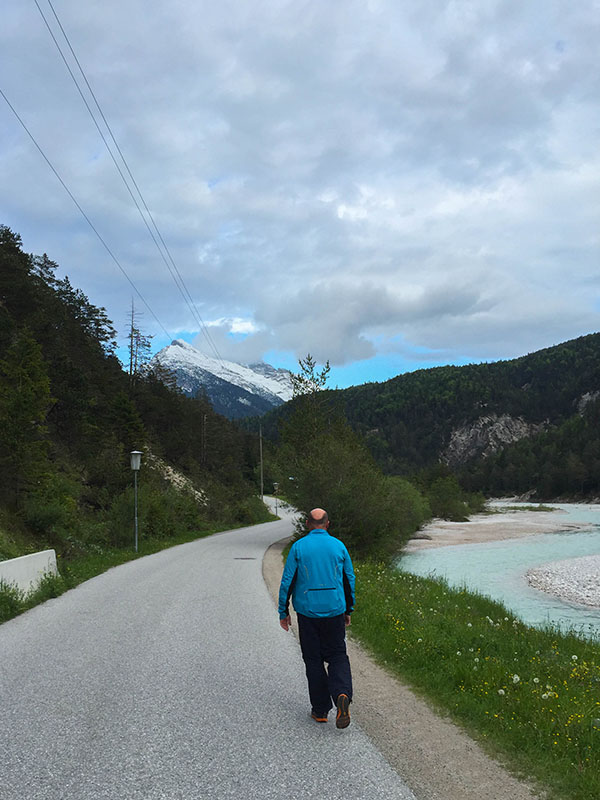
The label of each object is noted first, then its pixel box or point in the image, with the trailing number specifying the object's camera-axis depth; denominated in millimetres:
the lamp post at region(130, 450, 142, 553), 26000
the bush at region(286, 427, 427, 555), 27891
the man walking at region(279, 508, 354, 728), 5488
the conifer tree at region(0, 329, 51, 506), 21984
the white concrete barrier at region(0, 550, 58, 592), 11625
